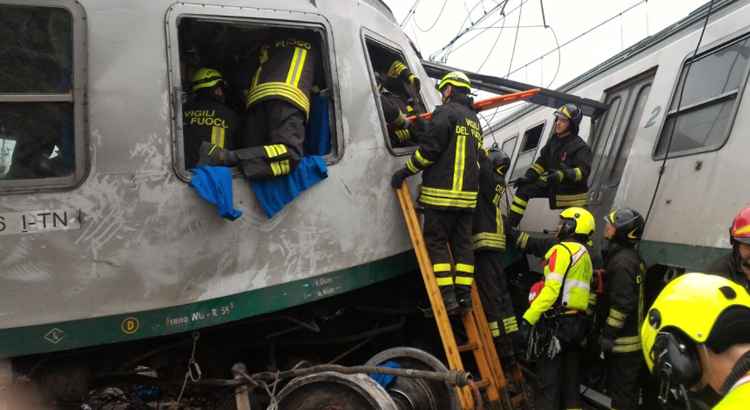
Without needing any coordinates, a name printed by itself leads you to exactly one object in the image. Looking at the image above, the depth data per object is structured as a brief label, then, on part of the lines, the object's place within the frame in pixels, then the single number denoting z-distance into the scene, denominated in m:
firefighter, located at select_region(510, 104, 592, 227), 5.07
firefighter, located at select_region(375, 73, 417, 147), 4.07
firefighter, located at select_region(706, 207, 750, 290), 2.65
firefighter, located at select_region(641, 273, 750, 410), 1.46
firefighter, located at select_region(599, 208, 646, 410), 3.98
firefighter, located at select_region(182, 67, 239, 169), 3.25
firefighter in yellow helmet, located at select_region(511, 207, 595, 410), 4.06
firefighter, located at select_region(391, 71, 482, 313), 3.69
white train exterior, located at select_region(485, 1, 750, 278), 3.63
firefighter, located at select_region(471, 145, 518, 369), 4.32
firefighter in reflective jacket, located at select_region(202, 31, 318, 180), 3.03
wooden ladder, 3.54
